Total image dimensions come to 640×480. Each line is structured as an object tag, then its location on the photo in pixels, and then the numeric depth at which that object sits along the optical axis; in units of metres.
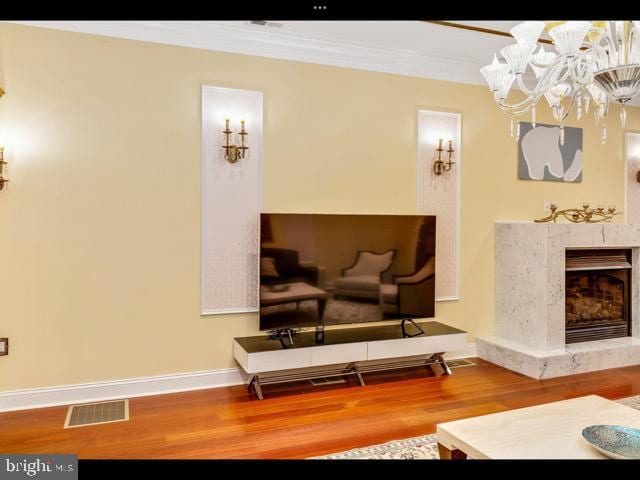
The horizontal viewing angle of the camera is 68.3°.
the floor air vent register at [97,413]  2.90
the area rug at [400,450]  2.44
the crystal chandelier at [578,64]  1.94
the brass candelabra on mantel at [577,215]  4.33
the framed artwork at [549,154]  4.64
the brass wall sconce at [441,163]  4.24
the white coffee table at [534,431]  1.78
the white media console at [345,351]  3.37
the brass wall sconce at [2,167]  3.00
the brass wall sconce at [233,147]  3.54
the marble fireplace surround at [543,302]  3.96
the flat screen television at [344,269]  3.51
